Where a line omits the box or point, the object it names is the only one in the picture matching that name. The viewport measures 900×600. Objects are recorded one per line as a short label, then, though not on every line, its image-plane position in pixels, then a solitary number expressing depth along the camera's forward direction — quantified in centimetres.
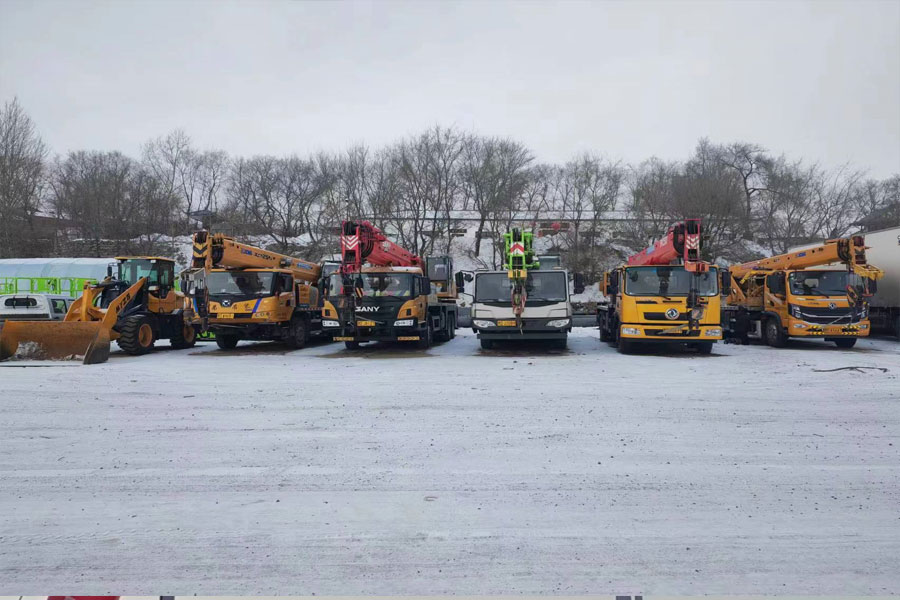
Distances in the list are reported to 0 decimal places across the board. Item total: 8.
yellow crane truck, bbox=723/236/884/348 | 1609
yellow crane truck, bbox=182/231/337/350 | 1576
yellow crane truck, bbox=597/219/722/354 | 1501
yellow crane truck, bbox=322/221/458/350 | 1590
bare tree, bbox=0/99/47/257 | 4131
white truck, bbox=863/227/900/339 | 1897
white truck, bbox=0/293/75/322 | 2025
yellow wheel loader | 1409
